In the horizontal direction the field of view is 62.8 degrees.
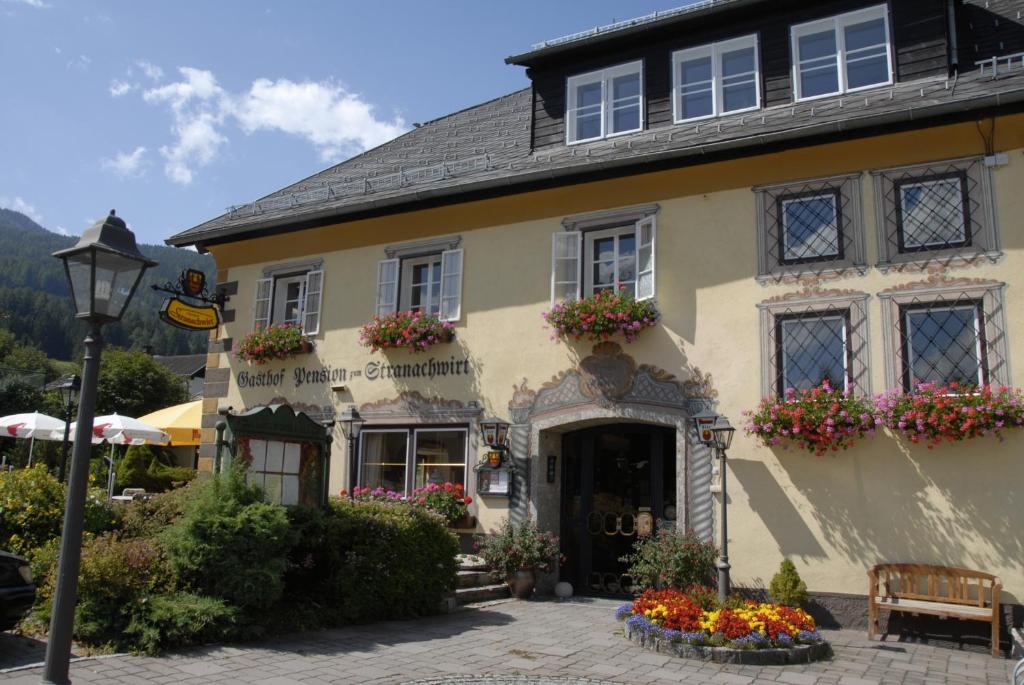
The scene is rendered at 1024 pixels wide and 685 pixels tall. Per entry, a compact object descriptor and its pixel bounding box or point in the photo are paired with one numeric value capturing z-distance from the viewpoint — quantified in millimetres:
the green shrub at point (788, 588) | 9219
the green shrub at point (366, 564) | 8719
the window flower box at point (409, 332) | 12417
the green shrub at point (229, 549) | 7488
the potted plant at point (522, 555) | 10852
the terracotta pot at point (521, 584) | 10859
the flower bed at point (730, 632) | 7359
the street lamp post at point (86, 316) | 4305
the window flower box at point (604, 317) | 10734
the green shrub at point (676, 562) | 9805
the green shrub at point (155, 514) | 8297
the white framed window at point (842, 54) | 10742
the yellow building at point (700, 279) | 9227
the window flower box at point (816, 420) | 9188
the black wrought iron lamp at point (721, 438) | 9234
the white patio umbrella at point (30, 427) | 16234
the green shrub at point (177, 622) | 6883
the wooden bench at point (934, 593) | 8062
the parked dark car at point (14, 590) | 6488
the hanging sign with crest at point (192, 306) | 13594
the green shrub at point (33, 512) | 8289
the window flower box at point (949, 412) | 8508
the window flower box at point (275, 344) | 13672
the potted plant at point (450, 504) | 11656
